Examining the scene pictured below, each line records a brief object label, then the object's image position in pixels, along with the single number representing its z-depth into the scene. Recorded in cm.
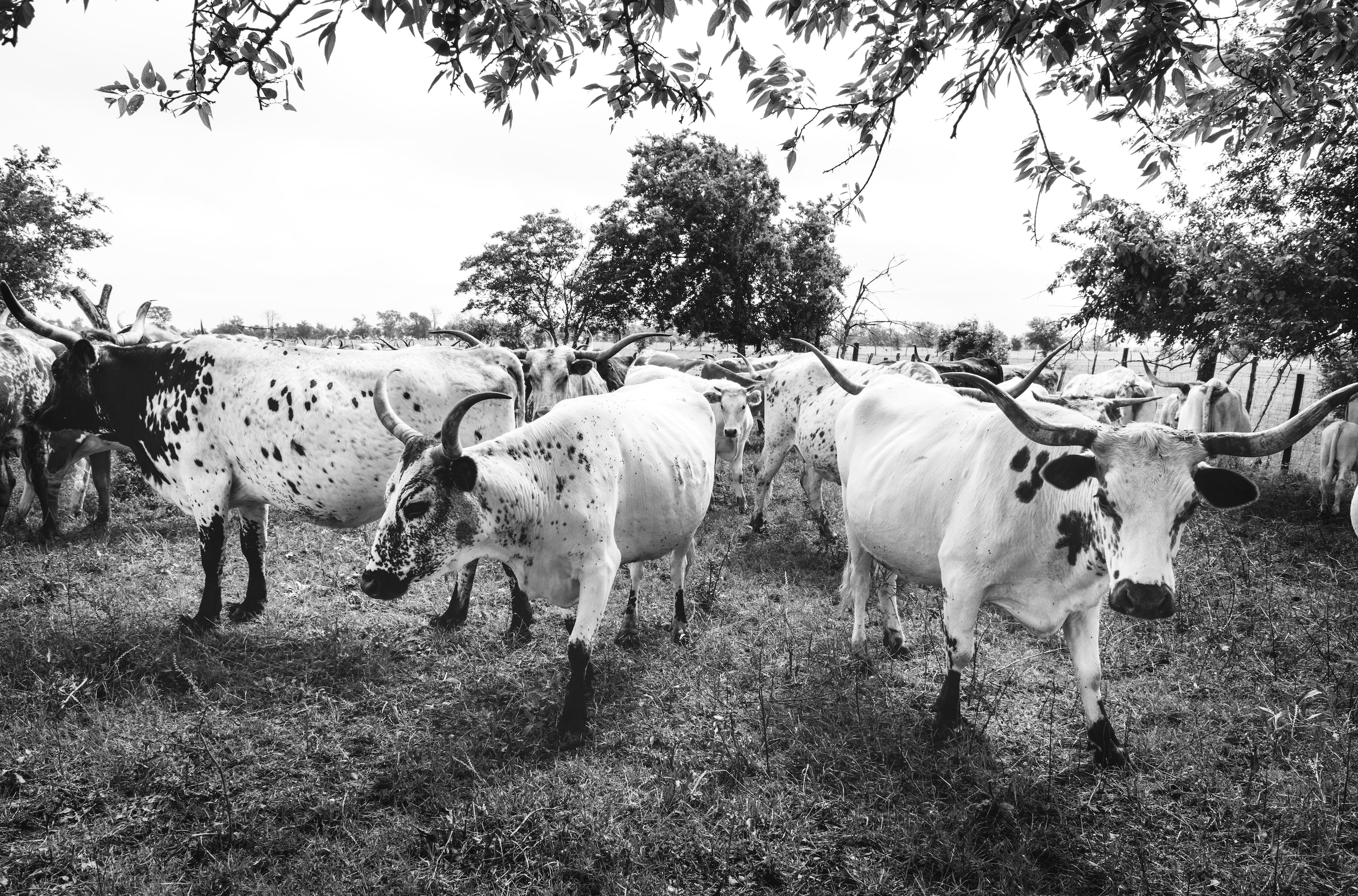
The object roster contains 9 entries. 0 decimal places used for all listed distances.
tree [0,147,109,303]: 2373
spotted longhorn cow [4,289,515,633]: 569
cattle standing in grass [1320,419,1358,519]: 985
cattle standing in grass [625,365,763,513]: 937
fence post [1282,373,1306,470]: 1647
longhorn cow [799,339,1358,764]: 337
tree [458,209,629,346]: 3231
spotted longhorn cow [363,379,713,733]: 404
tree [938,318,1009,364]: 2430
